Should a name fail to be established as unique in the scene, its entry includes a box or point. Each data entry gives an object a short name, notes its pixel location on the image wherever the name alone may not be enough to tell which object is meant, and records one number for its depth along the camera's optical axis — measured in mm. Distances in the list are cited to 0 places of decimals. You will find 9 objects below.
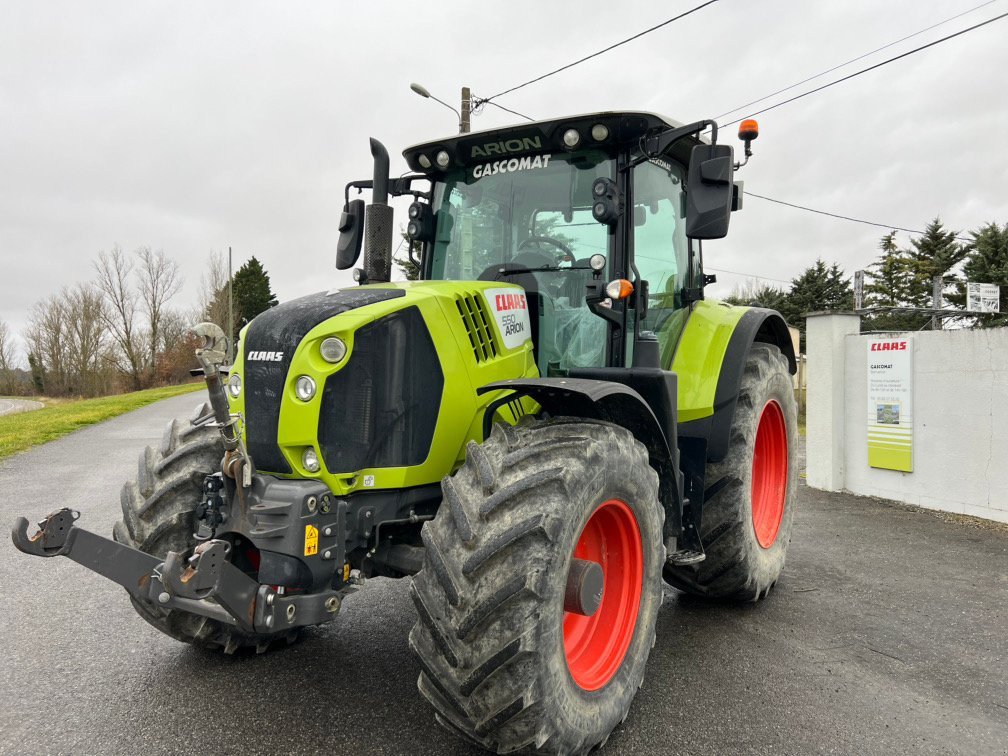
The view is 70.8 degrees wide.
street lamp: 13445
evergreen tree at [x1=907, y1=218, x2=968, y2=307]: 34469
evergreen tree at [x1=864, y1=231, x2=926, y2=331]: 35312
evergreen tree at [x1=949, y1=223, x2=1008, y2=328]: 27047
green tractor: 2256
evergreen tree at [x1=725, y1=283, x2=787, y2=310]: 37288
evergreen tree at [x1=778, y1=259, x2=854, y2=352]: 36594
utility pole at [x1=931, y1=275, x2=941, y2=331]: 29019
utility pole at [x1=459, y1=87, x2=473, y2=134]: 15836
